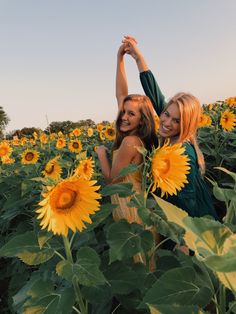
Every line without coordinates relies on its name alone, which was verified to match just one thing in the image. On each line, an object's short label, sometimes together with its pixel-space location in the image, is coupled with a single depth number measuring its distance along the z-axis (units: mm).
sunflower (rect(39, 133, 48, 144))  5151
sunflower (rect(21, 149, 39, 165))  2707
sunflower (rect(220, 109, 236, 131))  2995
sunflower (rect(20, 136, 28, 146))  6415
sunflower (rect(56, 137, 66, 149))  3819
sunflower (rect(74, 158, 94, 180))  1556
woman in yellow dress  1578
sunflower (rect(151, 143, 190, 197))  1072
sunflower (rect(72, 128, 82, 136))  5145
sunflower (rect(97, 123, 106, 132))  4575
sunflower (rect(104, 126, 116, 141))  3528
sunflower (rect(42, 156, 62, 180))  1897
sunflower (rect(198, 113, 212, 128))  3116
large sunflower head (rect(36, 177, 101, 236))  857
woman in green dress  1699
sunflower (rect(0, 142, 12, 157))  3611
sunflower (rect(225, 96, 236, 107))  4162
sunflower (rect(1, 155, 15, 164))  3413
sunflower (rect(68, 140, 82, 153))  3404
